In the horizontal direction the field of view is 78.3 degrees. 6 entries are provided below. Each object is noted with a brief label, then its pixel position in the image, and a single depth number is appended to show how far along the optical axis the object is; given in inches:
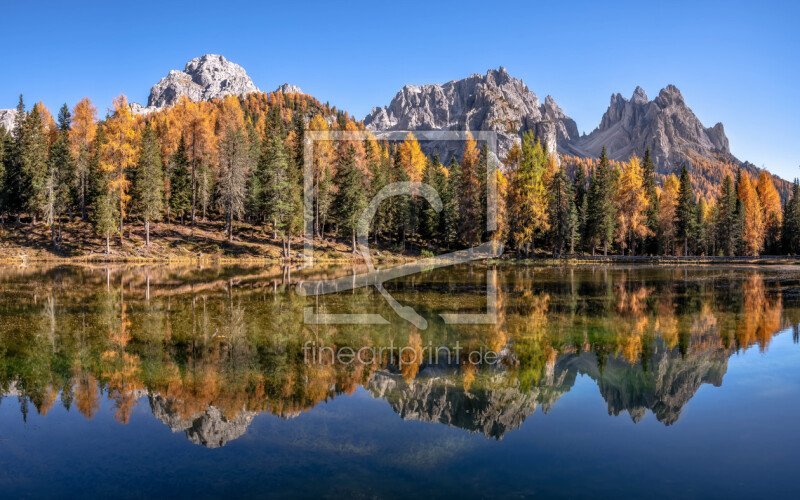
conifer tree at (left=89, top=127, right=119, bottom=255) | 1942.7
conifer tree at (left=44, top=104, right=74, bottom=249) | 2017.7
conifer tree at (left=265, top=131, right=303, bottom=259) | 2095.2
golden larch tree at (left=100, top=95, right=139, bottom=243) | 1967.3
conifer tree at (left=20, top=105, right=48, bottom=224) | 2122.3
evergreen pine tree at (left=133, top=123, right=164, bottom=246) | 2027.6
